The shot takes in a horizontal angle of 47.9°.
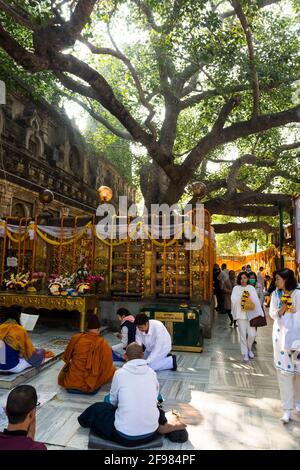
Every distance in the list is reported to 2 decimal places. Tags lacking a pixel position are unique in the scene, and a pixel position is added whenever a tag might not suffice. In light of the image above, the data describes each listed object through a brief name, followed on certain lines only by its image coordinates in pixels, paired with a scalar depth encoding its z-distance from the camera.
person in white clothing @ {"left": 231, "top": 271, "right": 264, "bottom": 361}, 6.85
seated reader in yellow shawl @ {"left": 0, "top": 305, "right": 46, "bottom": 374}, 5.38
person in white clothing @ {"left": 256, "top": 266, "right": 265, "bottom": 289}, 13.65
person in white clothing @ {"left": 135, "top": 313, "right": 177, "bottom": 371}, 6.10
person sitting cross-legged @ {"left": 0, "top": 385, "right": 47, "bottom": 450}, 2.07
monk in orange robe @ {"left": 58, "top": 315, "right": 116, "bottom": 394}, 5.06
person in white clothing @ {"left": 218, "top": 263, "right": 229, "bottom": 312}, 12.20
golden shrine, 9.34
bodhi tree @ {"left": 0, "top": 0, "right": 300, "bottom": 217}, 7.32
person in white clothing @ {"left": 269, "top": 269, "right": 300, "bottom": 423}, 4.16
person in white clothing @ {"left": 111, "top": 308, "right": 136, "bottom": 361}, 6.23
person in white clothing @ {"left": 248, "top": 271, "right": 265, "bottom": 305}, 7.32
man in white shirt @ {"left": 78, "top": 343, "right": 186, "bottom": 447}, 3.31
